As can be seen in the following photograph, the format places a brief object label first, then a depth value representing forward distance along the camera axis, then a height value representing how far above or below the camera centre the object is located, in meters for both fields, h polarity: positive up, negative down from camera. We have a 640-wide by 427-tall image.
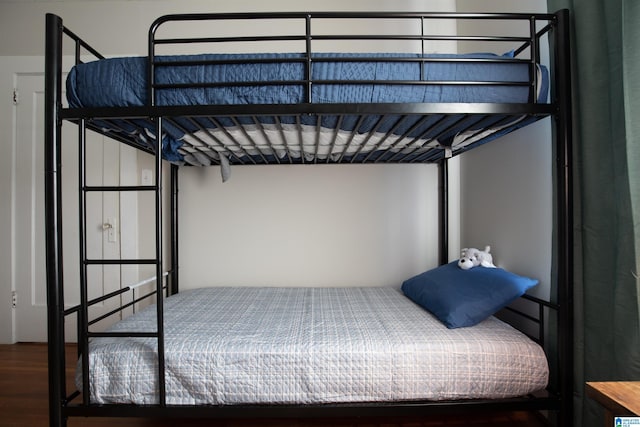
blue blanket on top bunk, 1.33 +0.58
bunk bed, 1.33 +0.04
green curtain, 1.15 +0.08
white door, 2.64 +0.00
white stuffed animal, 1.92 -0.29
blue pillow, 1.56 -0.43
